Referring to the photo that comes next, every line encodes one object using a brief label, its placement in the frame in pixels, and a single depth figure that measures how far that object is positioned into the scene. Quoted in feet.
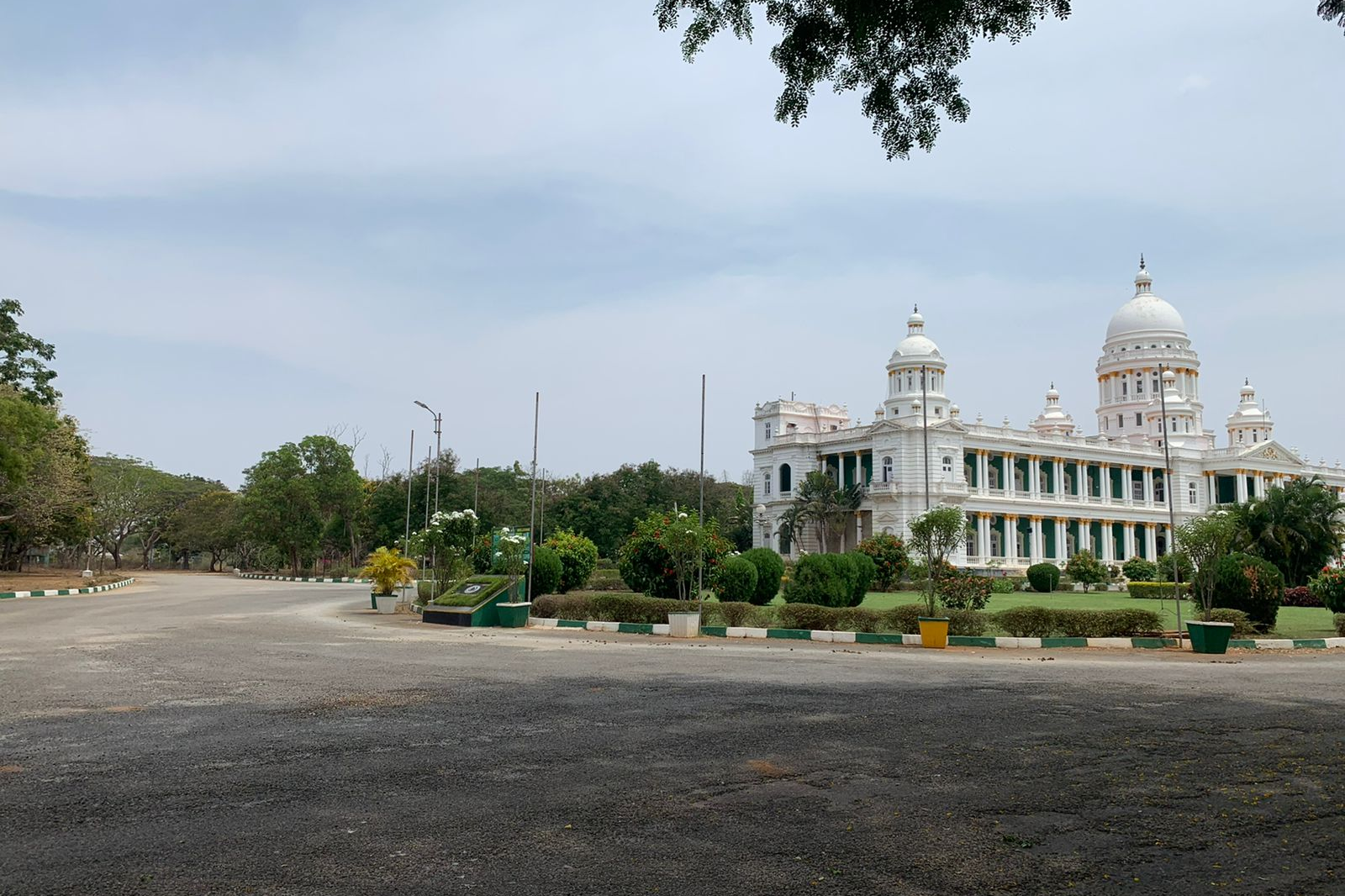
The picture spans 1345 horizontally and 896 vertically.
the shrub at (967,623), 67.56
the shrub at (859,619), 69.97
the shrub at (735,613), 73.56
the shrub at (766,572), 90.22
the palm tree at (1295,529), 121.60
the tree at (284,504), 219.20
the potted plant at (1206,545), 65.46
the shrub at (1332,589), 77.30
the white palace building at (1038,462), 224.53
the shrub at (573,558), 99.96
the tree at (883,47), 27.73
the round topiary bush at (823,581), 86.17
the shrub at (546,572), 93.04
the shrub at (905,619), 69.46
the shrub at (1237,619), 67.00
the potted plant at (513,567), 78.28
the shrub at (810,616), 70.54
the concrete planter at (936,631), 63.87
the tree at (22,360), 160.35
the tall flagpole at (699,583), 72.28
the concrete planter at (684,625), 70.85
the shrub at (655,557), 83.87
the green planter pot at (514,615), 78.12
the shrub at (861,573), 89.92
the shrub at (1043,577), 167.84
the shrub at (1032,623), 67.26
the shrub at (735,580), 84.99
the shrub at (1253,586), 70.08
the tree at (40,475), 121.80
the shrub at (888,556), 144.15
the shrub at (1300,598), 105.40
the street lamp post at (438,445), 99.45
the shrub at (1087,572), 169.58
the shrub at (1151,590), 132.87
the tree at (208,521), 264.37
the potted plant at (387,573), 99.81
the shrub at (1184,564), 69.79
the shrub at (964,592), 71.20
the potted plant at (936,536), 68.87
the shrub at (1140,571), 176.04
